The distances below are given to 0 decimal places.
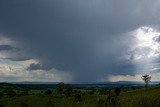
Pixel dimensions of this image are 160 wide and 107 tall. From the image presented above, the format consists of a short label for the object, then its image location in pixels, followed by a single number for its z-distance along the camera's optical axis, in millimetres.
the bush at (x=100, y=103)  12511
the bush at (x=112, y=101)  13086
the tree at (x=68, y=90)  82023
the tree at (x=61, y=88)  85992
